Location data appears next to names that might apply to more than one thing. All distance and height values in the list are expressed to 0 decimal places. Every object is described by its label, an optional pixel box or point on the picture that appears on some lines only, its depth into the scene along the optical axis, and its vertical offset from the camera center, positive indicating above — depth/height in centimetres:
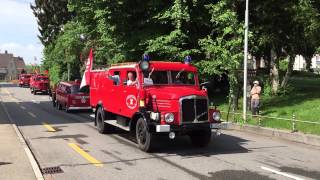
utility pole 2078 +94
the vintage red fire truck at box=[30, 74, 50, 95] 5555 -74
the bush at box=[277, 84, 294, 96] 2884 -89
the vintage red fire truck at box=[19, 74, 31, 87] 8290 -42
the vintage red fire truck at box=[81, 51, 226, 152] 1323 -72
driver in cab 1465 -10
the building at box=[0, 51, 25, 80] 16838 +364
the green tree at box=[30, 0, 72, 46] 8025 +982
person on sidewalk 2127 -99
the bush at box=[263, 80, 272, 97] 2890 -83
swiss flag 2055 +11
